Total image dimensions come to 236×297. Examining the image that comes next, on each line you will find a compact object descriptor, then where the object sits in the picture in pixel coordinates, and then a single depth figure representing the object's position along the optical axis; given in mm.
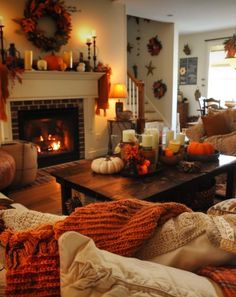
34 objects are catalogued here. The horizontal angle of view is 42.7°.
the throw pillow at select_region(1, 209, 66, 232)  980
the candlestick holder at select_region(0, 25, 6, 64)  3929
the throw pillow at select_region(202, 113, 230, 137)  3932
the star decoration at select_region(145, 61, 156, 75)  7273
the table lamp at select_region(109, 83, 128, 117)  5211
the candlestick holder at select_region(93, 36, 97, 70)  4964
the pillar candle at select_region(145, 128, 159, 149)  2443
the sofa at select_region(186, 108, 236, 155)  3682
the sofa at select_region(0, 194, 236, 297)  572
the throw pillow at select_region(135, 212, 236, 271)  727
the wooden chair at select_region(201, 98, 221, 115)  6648
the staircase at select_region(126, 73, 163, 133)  5547
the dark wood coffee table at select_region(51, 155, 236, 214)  1949
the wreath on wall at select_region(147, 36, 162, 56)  7055
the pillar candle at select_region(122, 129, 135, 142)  2484
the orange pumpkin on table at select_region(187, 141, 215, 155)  2709
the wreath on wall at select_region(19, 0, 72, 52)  4125
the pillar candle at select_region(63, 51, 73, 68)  4569
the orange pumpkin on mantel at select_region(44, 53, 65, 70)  4359
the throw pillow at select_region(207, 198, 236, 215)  1470
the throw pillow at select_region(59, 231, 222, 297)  557
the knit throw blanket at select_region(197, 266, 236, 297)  644
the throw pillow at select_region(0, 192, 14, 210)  1260
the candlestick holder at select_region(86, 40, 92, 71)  4840
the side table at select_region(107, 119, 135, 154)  5379
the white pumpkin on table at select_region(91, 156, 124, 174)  2285
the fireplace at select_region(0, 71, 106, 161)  4199
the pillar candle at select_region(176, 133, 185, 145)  2682
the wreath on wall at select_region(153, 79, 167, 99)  7148
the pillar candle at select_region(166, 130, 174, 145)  2758
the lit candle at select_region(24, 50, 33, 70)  4070
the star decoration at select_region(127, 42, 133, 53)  7355
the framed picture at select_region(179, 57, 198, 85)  8656
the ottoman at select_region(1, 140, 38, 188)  3574
